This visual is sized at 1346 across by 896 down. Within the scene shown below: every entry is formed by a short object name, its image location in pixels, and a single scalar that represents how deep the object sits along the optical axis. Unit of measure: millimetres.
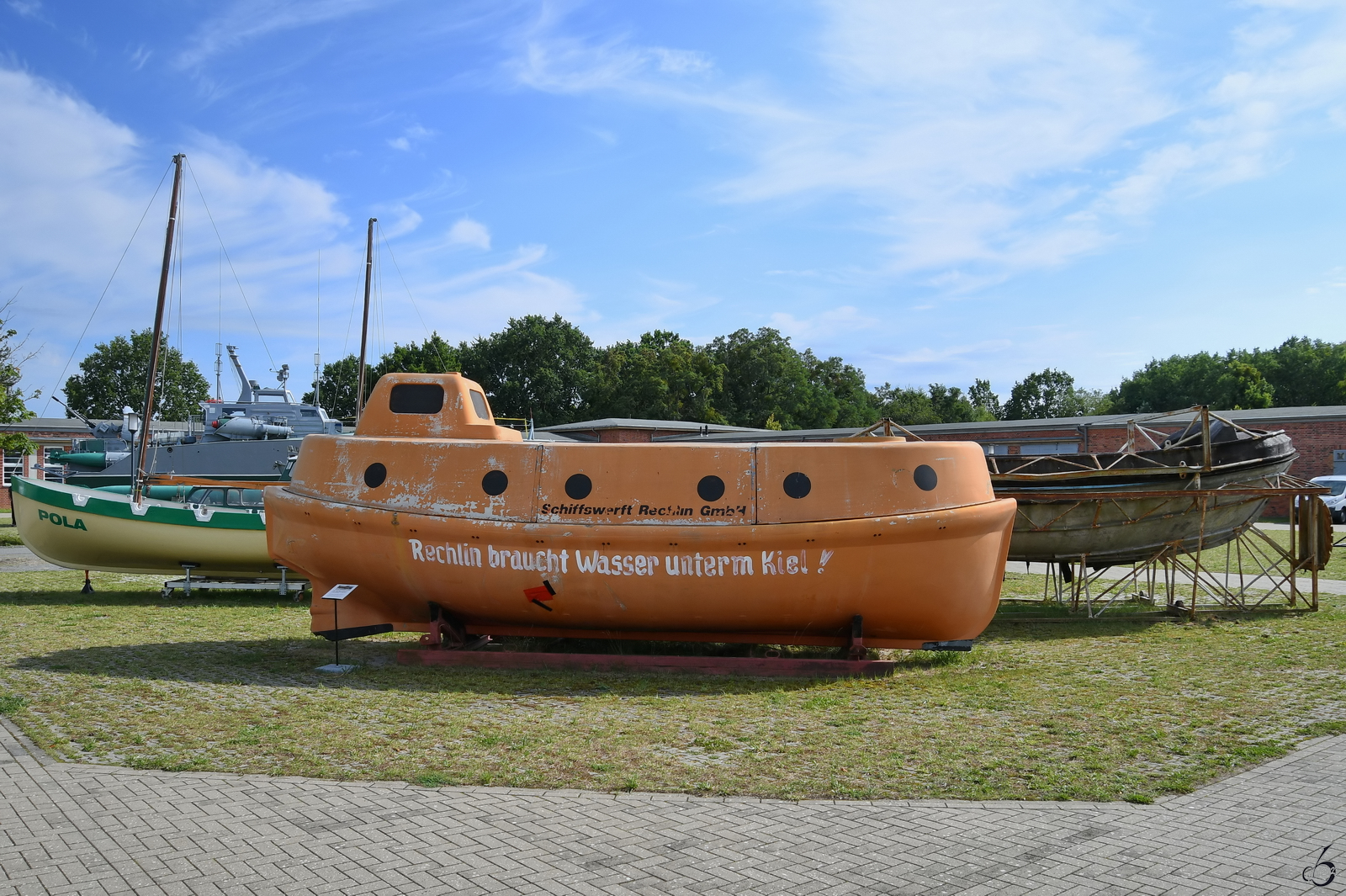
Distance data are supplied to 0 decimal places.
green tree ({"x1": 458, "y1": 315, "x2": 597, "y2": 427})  59219
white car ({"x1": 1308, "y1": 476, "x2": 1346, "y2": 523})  29297
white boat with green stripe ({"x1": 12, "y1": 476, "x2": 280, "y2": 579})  14945
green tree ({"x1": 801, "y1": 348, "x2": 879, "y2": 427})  67562
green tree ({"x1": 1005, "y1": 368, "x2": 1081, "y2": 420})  74375
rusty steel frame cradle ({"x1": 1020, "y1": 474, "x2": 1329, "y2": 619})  12555
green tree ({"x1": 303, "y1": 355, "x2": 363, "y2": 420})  61562
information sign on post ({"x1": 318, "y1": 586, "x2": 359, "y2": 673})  9047
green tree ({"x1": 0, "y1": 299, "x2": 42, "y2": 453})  19141
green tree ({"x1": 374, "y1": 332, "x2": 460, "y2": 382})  59188
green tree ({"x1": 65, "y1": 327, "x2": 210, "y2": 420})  61375
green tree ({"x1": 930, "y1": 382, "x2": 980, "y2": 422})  69562
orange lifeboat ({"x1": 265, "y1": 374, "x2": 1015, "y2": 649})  8555
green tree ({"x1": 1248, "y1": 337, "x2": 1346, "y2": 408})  57781
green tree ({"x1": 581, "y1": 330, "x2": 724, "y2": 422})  56375
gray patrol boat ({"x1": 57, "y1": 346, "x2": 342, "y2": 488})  25625
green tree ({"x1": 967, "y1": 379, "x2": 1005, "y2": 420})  79500
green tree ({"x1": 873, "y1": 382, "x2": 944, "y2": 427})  65562
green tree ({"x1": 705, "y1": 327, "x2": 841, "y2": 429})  60625
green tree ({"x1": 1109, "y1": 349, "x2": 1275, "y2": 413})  57156
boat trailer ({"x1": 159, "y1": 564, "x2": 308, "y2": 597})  15148
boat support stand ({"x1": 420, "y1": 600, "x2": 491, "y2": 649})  9500
